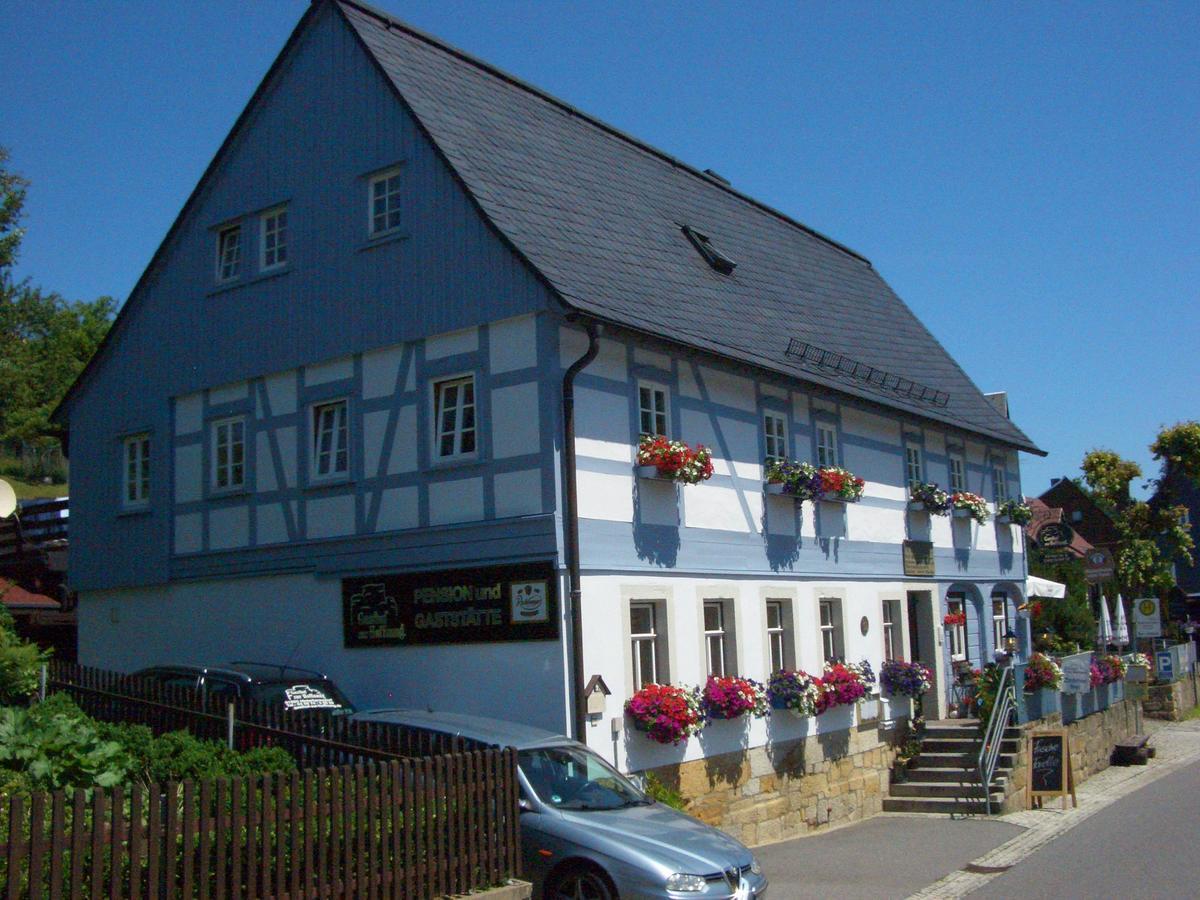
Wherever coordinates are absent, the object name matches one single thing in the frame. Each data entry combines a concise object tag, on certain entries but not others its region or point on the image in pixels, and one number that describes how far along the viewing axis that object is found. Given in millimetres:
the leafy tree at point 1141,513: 37062
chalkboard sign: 19141
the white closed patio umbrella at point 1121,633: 30484
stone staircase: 19406
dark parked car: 14086
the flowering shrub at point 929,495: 22094
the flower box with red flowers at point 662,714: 14398
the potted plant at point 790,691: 17188
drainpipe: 13703
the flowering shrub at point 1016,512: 25844
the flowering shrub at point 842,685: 17922
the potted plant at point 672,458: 15125
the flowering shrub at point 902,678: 20125
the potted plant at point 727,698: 15539
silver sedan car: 9828
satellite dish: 14297
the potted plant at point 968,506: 23516
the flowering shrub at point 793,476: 17812
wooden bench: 25094
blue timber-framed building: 14625
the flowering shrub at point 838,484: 18359
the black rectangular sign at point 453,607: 14086
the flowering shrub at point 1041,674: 21578
